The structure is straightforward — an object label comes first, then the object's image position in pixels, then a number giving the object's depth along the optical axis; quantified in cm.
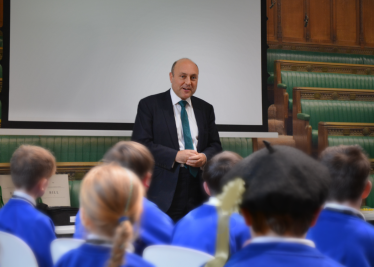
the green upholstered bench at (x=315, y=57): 664
